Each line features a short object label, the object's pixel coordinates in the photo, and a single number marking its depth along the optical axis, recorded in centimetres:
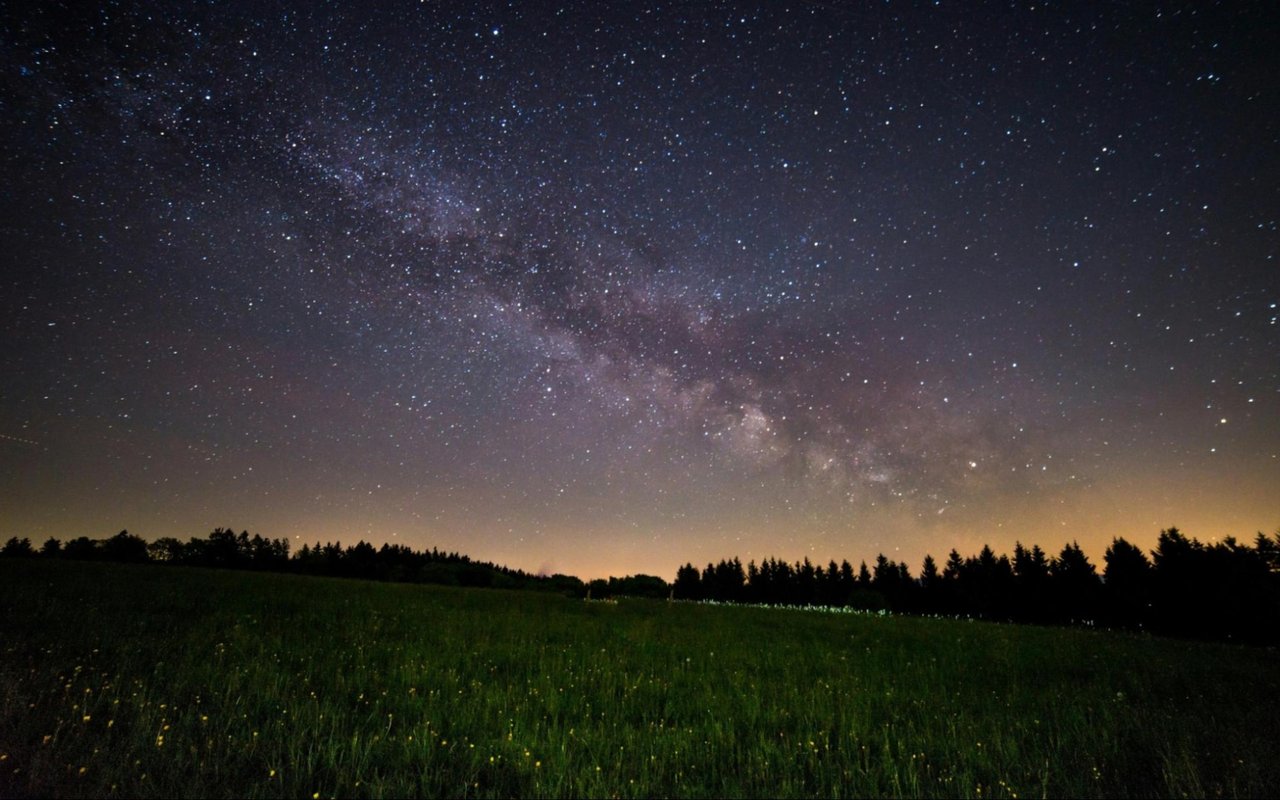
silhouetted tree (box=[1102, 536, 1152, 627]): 5125
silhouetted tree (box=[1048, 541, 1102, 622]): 5569
